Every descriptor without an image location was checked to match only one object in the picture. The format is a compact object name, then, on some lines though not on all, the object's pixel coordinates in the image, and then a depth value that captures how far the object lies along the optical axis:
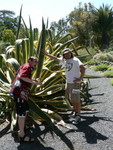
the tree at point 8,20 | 32.23
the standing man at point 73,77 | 3.08
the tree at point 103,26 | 21.50
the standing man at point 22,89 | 2.56
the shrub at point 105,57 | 10.84
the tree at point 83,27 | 23.18
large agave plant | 3.11
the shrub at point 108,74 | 6.46
